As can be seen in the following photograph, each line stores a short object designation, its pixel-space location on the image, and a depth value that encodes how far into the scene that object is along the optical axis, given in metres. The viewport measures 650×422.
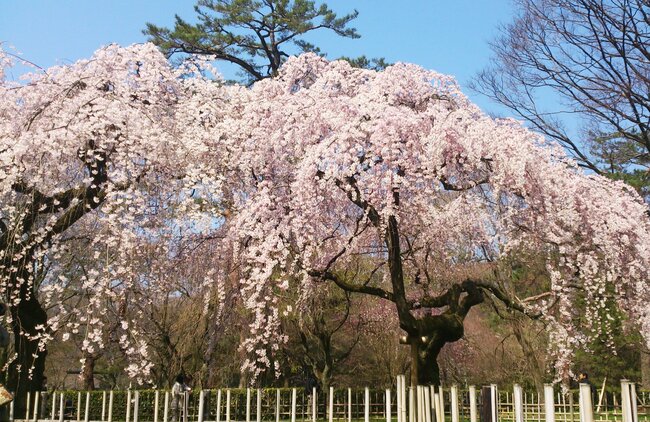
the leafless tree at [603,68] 13.84
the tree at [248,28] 20.86
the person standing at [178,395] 9.56
